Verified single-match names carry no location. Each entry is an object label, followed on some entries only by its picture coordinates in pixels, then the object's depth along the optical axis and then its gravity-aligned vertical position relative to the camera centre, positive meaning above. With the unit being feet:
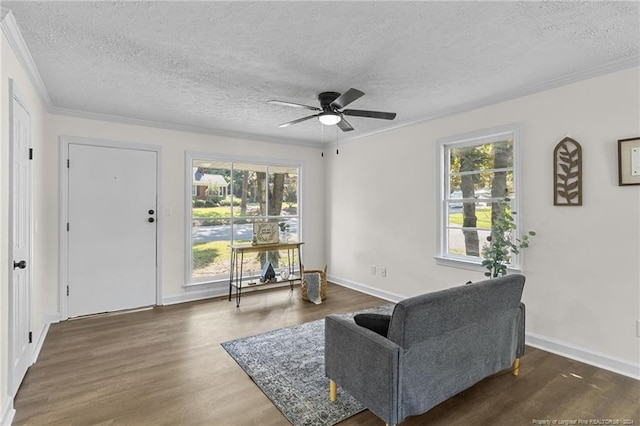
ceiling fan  9.49 +3.12
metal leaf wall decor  9.25 +1.15
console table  14.80 -2.38
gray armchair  5.78 -2.67
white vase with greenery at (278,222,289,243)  17.06 -0.95
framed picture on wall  8.21 +1.31
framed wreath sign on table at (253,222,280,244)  15.60 -0.93
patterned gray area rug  6.93 -4.18
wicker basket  15.06 -3.41
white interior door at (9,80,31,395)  7.12 -0.72
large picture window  15.51 +0.37
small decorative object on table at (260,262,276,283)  15.39 -2.92
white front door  12.70 -0.61
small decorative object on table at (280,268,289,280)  16.01 -3.06
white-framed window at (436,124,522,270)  11.18 +0.96
